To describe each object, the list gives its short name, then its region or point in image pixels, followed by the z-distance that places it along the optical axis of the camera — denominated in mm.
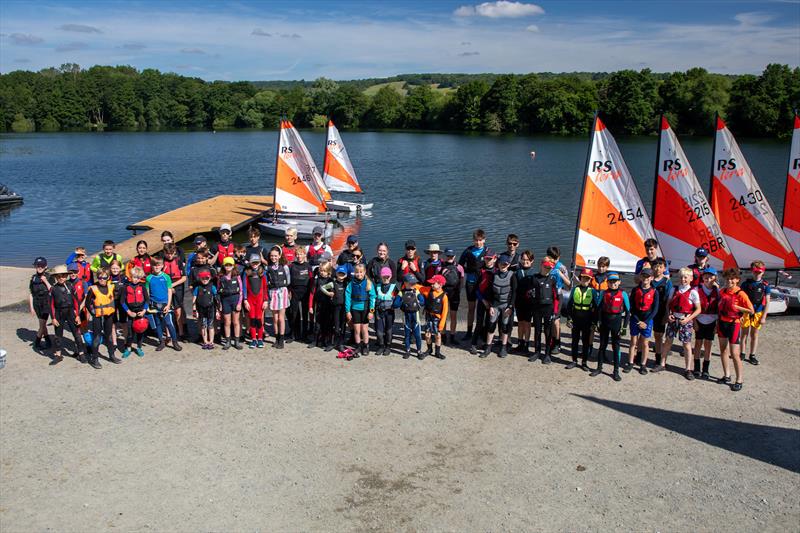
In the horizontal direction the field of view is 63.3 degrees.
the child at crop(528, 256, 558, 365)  10312
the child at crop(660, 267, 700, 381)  9617
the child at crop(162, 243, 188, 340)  11156
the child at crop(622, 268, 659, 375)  9750
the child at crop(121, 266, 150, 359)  10445
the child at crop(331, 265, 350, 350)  10742
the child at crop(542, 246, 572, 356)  10398
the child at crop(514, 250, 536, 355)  10516
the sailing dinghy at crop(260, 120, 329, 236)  24500
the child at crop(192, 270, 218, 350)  10773
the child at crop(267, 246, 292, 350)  10898
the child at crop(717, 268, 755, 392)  9344
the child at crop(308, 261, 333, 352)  10844
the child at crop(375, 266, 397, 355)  10508
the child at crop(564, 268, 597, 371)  9961
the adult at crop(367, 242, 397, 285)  10869
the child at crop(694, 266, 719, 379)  9680
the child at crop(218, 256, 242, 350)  10742
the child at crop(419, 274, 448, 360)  10594
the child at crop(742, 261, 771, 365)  10047
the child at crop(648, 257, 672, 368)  9984
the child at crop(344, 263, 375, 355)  10516
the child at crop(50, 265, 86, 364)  10086
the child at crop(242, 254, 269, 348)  10859
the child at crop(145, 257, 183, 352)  10711
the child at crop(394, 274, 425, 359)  10516
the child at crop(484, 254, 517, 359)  10391
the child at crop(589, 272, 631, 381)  9719
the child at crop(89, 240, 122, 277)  11484
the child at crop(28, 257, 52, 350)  10395
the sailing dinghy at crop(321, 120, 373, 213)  30156
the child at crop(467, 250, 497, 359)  10664
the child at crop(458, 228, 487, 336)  11391
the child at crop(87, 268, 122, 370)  10125
